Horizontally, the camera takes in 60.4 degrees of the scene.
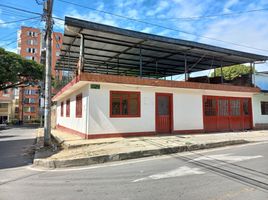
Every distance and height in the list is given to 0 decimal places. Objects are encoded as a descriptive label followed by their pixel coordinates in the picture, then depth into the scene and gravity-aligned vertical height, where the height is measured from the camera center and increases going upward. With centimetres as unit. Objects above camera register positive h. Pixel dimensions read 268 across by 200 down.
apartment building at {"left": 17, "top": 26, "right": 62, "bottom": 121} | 6444 +1676
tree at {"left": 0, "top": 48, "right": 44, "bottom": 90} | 3069 +645
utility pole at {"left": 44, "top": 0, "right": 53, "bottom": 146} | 1033 +165
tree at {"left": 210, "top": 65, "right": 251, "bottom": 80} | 4189 +817
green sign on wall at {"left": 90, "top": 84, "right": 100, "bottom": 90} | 1152 +143
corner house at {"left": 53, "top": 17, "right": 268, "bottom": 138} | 1166 +141
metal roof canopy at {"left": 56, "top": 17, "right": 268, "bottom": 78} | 1171 +416
